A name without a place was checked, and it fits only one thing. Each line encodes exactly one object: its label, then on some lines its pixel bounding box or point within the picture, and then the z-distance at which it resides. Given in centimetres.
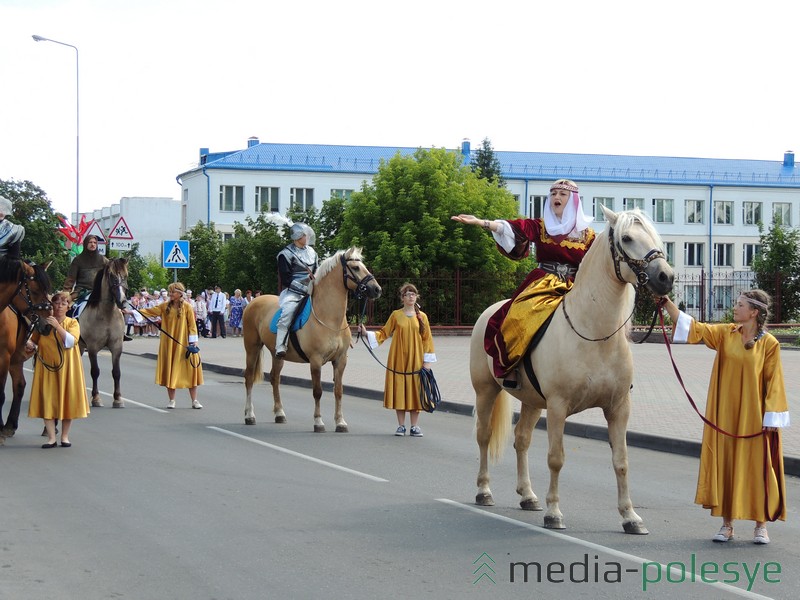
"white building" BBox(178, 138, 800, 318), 7556
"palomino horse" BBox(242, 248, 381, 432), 1370
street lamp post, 4088
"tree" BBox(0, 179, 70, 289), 5581
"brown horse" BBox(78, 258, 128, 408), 1708
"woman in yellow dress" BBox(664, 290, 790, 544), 726
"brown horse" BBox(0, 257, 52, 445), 1179
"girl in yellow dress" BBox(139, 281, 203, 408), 1655
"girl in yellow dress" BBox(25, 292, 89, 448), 1151
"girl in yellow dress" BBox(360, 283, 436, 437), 1359
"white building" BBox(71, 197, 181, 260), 11162
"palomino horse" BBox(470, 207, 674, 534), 742
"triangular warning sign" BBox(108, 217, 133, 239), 2867
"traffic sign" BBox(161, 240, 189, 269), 2994
